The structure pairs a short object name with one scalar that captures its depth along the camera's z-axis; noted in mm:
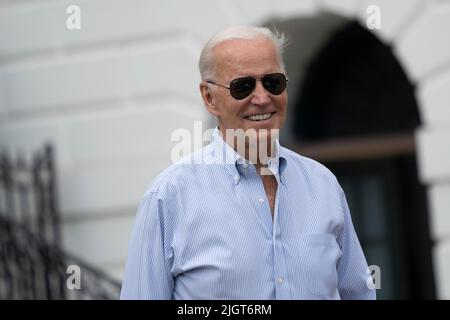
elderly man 6305
